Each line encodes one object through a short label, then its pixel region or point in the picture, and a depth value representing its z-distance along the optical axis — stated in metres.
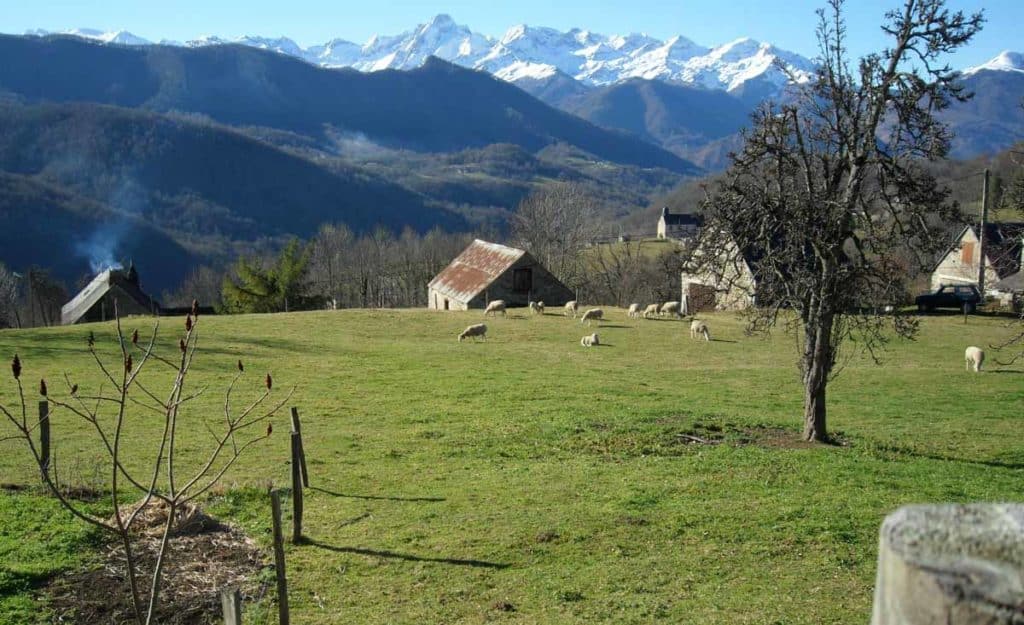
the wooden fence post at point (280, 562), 8.52
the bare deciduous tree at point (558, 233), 87.00
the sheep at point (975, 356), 32.50
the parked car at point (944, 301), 57.00
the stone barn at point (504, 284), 59.50
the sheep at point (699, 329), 42.24
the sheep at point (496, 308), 51.91
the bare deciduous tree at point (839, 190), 16.73
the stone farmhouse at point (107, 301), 64.12
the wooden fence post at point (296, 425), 14.08
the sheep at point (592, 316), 47.67
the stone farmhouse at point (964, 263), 65.44
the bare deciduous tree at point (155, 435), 5.80
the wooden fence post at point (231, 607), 5.32
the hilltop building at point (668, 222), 148.38
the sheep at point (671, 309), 51.25
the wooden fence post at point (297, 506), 12.66
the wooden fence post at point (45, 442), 15.29
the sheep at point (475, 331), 41.59
